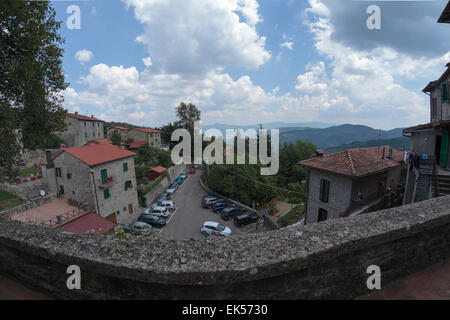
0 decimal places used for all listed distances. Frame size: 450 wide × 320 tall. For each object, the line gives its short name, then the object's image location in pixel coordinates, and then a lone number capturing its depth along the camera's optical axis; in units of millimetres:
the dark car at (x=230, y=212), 20472
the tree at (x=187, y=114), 47125
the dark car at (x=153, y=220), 18422
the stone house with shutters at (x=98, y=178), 16734
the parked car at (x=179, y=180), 35044
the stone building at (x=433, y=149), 9547
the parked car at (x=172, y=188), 28383
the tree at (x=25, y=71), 5214
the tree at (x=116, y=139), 38531
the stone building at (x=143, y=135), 47031
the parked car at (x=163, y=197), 25578
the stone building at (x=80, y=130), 39656
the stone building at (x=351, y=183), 12008
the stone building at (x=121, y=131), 48875
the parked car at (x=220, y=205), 22469
